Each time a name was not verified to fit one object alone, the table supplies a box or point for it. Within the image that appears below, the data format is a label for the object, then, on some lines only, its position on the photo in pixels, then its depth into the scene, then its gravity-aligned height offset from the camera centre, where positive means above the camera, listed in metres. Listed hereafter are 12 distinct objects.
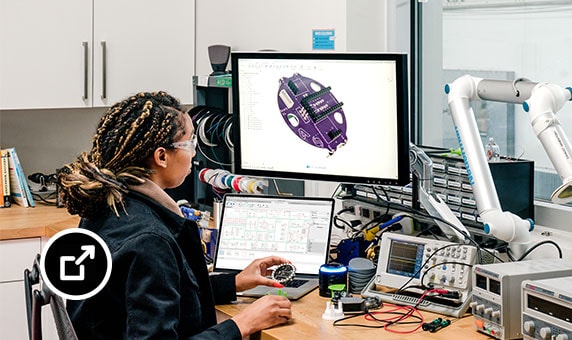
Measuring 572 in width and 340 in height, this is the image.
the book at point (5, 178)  3.48 -0.01
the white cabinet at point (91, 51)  3.44 +0.54
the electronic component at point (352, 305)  2.12 -0.33
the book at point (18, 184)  3.51 -0.03
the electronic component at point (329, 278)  2.27 -0.28
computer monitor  2.37 +0.18
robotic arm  1.81 +0.10
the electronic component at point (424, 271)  2.13 -0.25
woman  1.73 -0.12
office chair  1.56 -0.25
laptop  2.38 -0.16
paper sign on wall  3.02 +0.50
